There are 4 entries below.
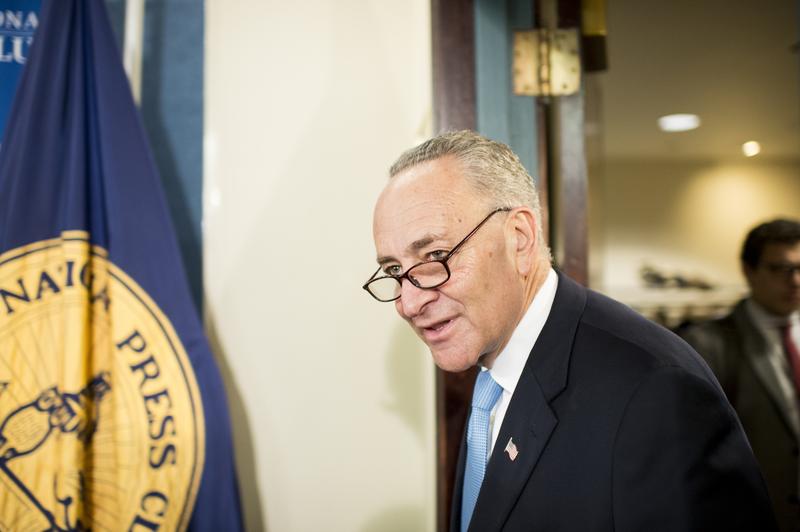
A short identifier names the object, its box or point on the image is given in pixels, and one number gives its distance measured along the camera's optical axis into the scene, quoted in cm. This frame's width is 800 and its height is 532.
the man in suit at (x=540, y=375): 64
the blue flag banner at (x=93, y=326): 109
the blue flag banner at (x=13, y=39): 130
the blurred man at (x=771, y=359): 171
